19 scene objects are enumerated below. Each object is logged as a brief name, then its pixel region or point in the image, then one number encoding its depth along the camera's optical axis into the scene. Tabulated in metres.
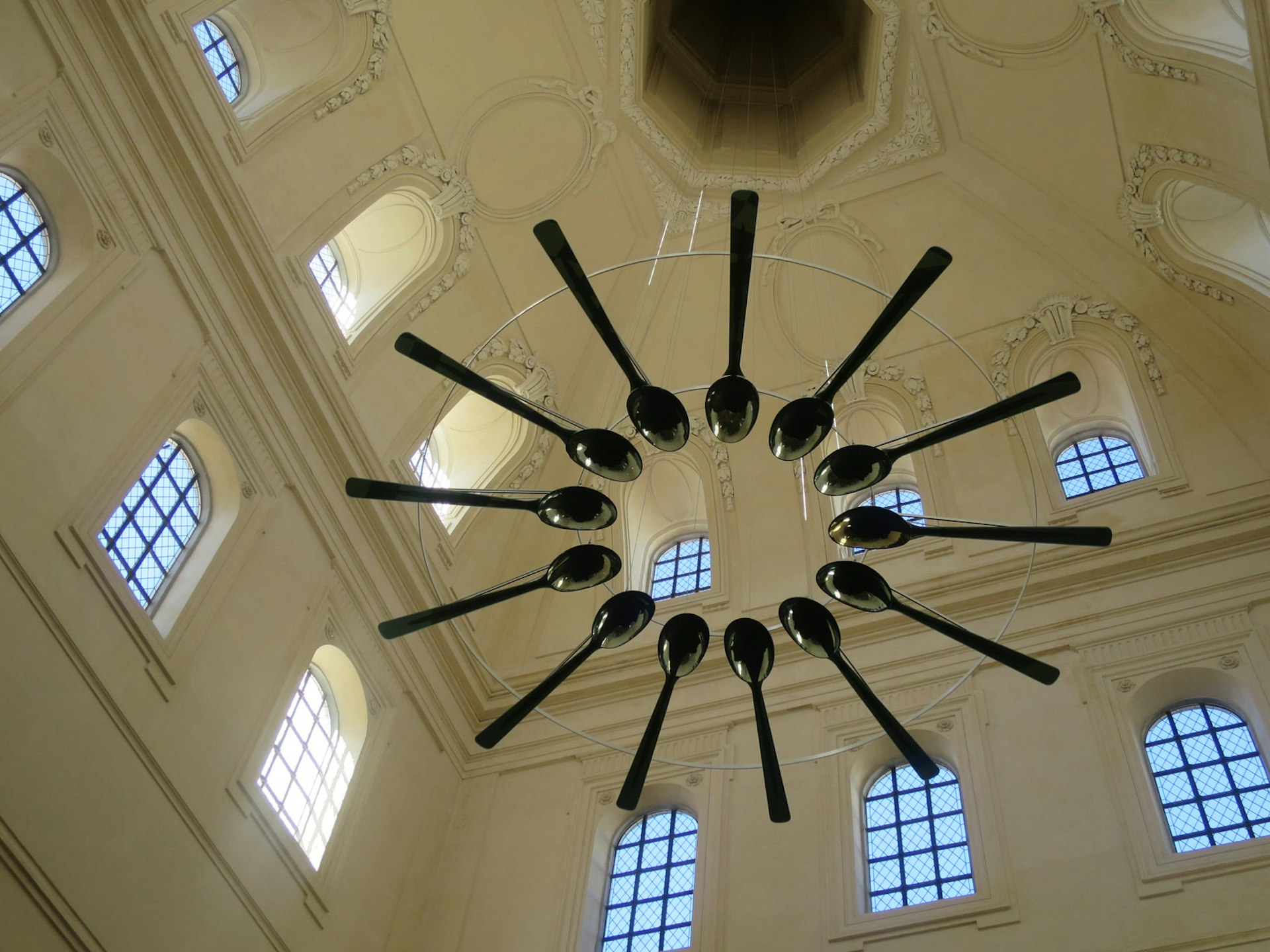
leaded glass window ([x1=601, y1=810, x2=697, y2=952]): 10.72
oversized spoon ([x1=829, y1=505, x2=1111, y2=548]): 5.52
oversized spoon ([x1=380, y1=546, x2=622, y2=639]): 5.71
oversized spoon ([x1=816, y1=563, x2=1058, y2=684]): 5.49
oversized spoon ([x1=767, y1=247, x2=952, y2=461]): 5.27
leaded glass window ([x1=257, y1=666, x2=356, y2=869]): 10.40
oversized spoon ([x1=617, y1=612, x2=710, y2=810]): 5.73
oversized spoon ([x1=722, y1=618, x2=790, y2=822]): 5.76
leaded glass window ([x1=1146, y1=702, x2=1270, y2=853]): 9.45
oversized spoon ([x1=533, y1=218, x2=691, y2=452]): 5.14
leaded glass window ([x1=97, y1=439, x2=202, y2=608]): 9.26
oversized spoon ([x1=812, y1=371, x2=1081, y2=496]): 5.27
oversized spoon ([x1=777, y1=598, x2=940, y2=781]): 5.66
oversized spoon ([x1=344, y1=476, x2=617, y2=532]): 5.62
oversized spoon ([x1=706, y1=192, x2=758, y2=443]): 5.02
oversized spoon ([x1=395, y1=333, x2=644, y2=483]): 5.48
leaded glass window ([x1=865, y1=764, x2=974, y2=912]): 10.08
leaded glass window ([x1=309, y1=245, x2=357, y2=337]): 12.09
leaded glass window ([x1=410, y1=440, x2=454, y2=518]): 12.84
